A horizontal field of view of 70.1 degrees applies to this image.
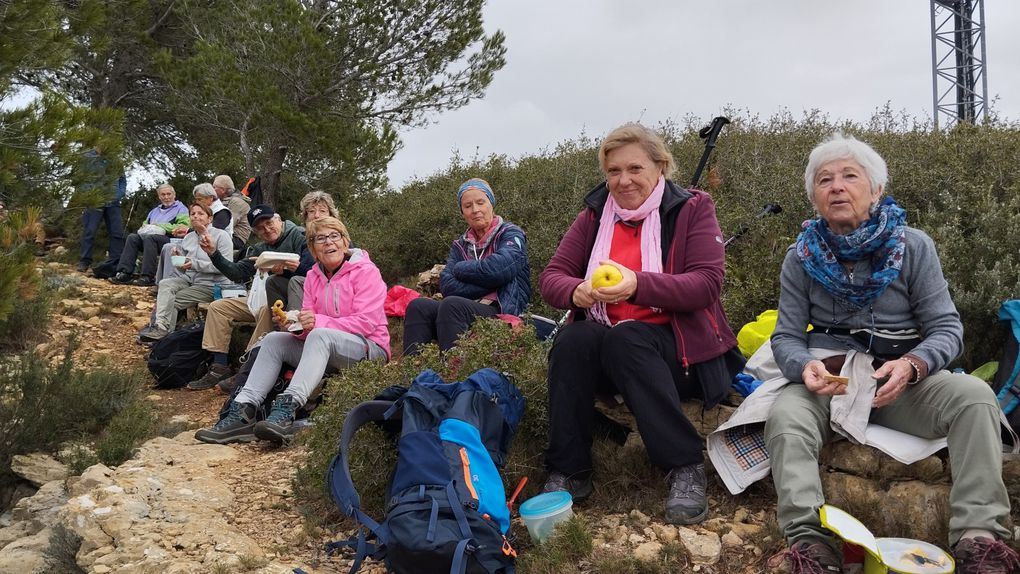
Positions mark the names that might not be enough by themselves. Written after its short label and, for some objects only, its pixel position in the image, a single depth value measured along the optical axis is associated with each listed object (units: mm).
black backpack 6656
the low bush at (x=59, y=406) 5691
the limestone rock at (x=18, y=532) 4657
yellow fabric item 4078
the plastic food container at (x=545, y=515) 2924
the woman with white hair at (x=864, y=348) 2463
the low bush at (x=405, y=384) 3439
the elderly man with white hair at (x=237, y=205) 8929
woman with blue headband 4918
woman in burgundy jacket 2984
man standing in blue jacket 11062
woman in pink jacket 4672
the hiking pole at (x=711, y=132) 4941
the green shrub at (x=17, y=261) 4727
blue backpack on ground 2590
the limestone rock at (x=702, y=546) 2740
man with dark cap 6273
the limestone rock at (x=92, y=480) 4086
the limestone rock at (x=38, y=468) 5445
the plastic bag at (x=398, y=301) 6984
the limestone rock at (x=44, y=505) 4664
